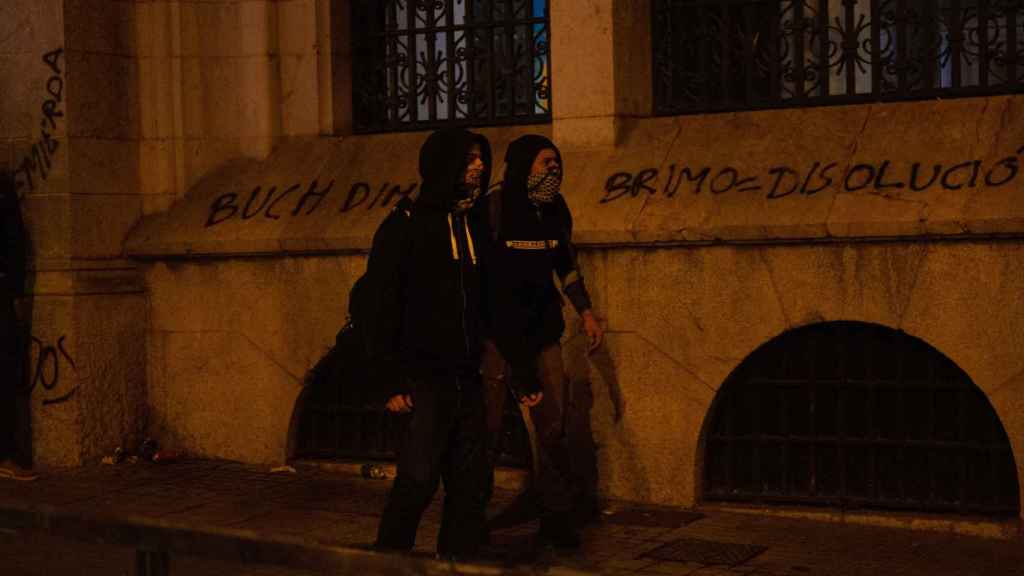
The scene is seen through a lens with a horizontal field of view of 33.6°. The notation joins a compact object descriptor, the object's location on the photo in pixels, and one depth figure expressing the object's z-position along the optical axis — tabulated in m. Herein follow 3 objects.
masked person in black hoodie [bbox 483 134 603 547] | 7.67
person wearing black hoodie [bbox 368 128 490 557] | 6.39
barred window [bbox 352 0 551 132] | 10.22
